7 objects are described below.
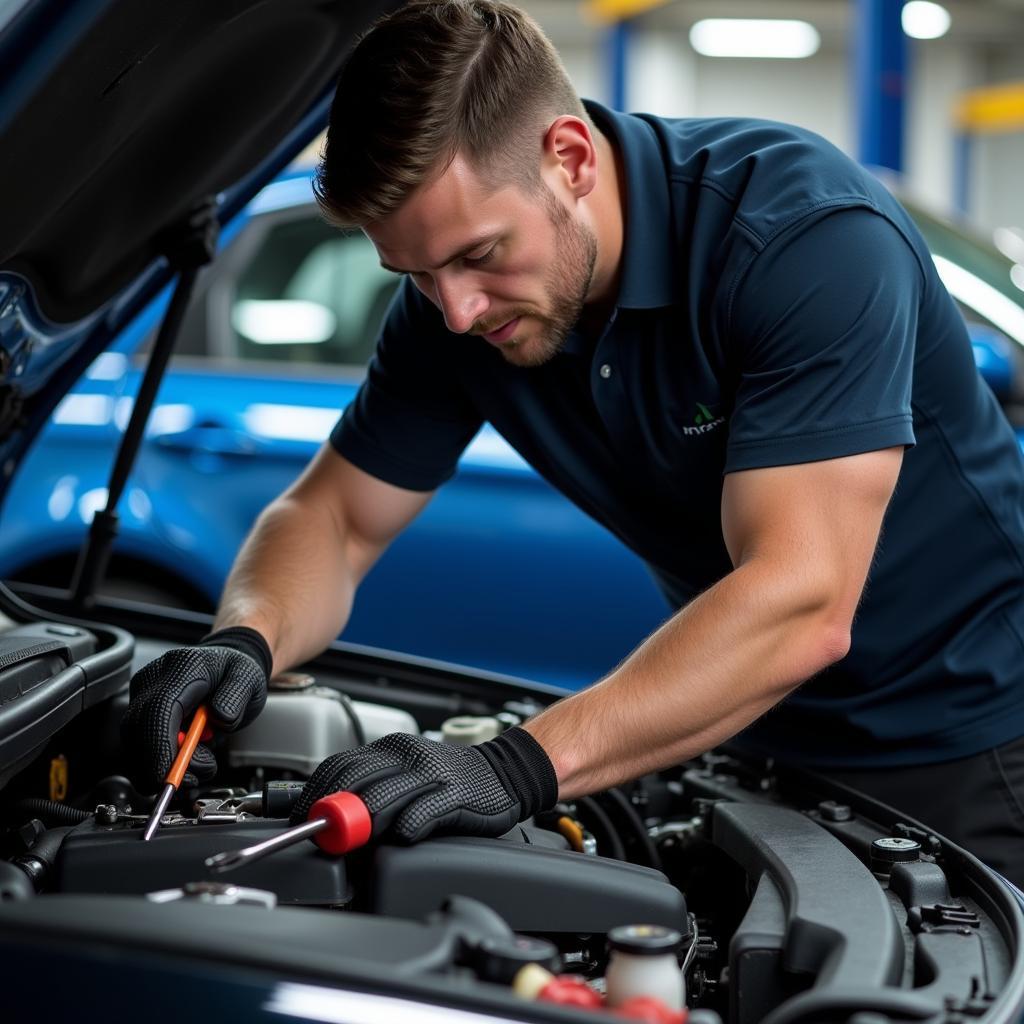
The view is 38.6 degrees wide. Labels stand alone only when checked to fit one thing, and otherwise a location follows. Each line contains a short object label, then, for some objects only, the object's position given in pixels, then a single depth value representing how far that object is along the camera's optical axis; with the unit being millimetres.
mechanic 1315
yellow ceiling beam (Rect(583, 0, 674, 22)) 10633
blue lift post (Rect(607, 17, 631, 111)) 11102
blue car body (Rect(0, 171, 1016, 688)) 3023
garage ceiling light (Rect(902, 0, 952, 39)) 13397
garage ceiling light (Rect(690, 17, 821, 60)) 14438
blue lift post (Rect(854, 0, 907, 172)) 5891
